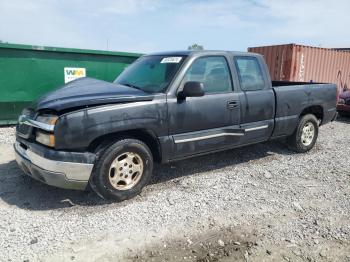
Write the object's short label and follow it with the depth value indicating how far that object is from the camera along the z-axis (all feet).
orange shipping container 43.96
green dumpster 24.61
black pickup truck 12.20
